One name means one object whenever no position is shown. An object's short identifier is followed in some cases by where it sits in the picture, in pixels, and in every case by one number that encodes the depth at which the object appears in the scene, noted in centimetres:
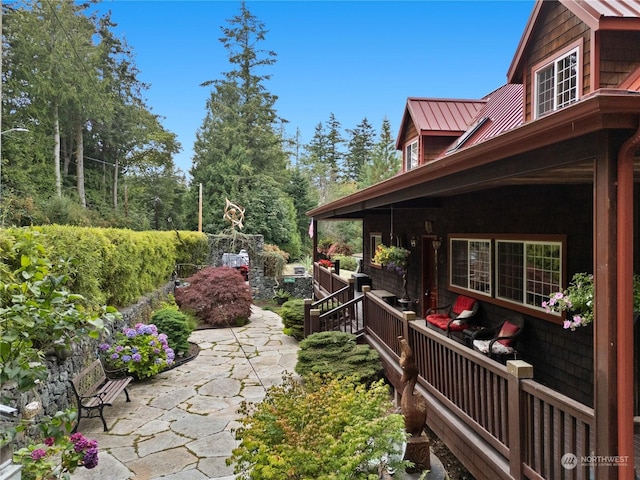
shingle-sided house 200
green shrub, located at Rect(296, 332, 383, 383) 540
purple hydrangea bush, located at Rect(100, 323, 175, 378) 637
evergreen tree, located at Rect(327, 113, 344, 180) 4066
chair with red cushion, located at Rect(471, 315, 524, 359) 480
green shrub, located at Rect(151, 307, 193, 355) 786
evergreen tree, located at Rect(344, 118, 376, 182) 3981
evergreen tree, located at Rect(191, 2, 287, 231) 2692
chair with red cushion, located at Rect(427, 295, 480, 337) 598
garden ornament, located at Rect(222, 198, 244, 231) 1678
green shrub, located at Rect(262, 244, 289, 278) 1573
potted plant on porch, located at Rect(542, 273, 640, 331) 287
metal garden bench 479
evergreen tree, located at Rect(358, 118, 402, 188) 2802
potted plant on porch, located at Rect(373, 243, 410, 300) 808
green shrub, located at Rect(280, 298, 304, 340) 924
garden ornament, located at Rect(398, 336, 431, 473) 336
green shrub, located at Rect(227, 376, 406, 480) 254
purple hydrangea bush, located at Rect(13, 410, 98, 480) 251
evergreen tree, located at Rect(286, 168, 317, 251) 2884
